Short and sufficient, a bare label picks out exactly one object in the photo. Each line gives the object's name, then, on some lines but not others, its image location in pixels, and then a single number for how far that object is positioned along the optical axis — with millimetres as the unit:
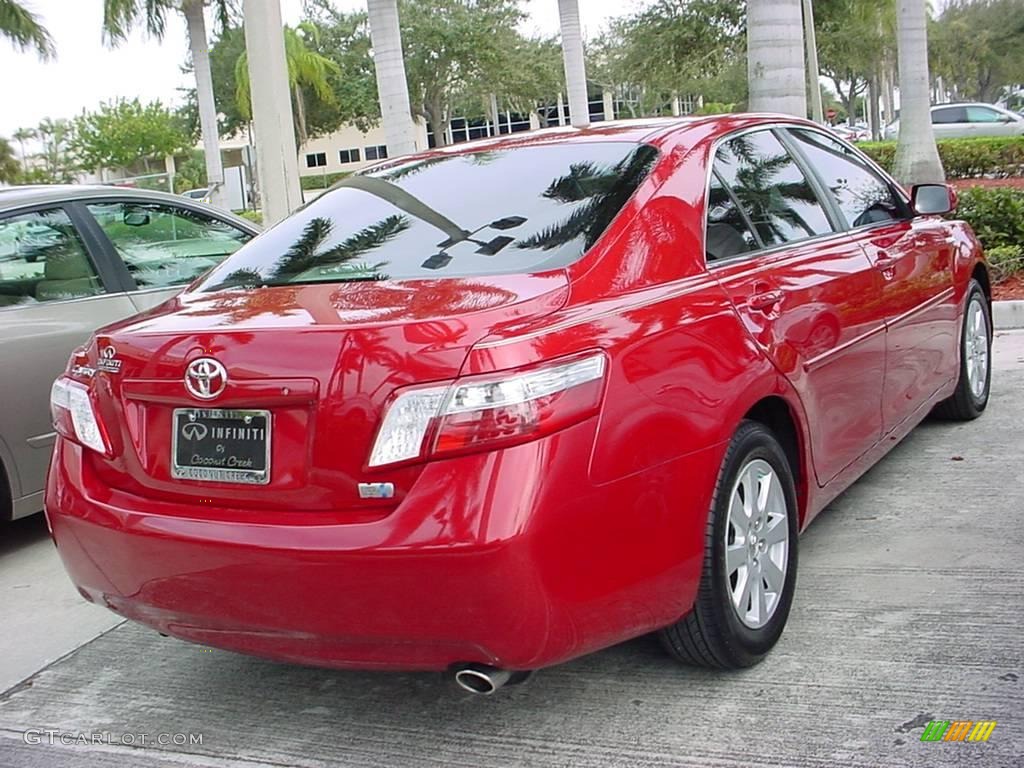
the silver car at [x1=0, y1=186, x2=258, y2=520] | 4969
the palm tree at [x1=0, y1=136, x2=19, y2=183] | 56938
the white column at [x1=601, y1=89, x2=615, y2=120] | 49281
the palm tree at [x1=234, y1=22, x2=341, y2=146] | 34062
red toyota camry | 2590
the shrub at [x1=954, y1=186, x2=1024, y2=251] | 9453
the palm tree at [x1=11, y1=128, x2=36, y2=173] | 70556
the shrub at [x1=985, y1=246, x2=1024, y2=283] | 8984
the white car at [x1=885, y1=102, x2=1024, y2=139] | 28203
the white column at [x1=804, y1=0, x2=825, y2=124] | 24508
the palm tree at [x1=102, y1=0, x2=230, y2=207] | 24578
